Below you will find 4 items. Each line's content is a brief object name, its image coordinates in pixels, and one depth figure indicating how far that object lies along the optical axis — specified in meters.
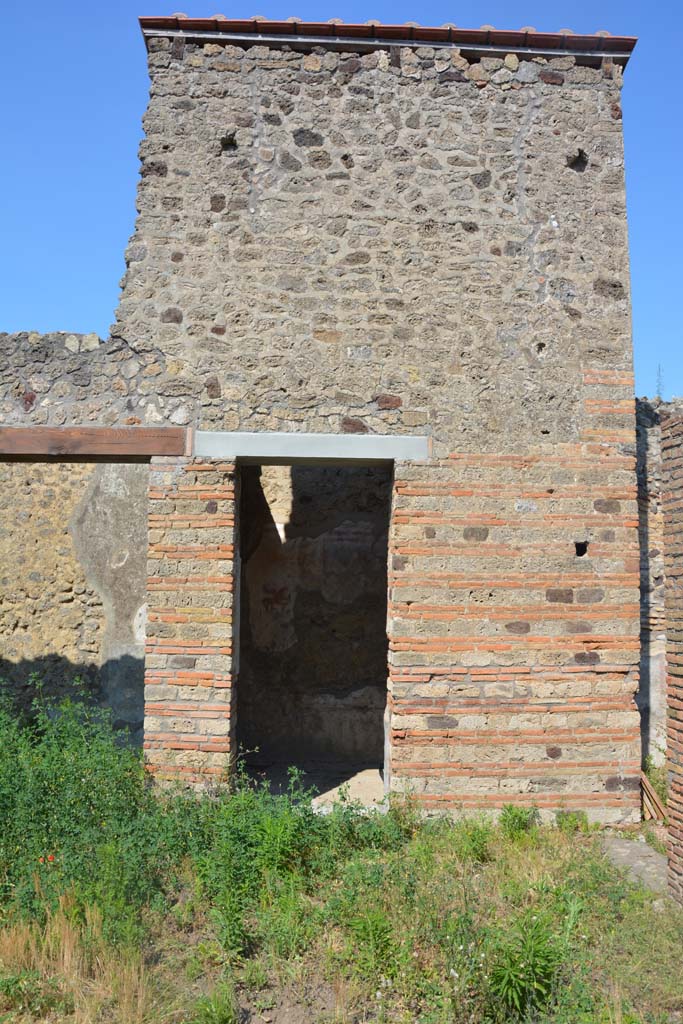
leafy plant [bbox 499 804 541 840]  5.69
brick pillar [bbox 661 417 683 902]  4.84
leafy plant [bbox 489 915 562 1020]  3.68
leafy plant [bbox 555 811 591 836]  5.91
